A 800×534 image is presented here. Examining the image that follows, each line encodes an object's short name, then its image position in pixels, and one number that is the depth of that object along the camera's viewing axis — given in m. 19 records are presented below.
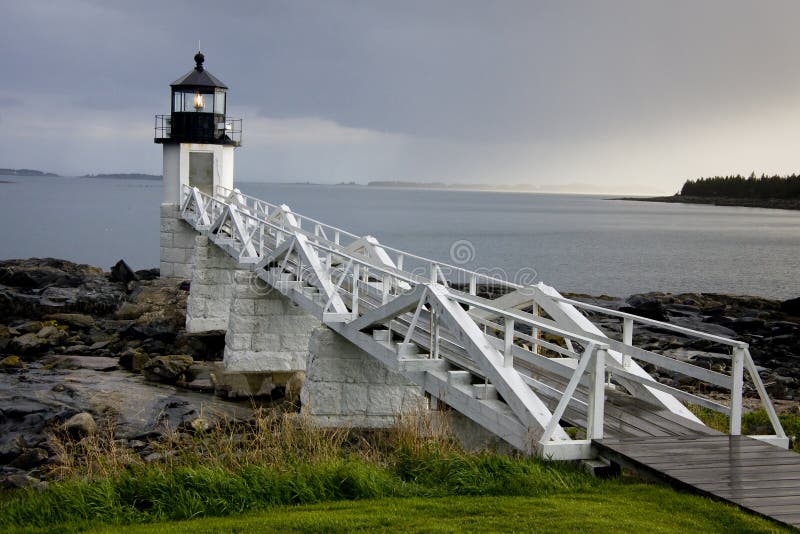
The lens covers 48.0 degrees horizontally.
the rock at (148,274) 37.19
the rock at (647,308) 28.89
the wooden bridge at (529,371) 7.30
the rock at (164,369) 18.27
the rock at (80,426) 13.70
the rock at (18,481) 10.48
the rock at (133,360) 19.19
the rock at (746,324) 27.08
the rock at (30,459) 12.13
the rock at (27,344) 21.03
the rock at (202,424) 13.75
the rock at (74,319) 24.14
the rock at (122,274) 33.69
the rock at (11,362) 19.55
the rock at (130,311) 26.09
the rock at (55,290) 27.17
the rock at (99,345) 21.58
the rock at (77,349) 21.34
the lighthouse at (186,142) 29.97
